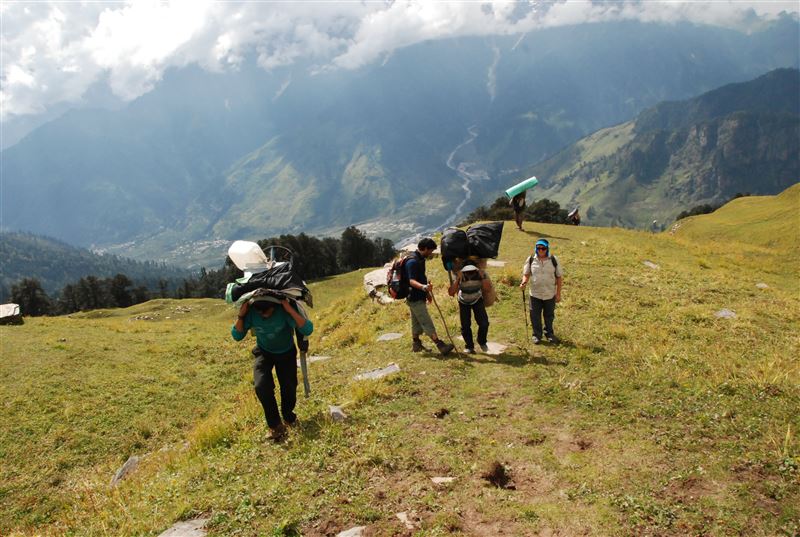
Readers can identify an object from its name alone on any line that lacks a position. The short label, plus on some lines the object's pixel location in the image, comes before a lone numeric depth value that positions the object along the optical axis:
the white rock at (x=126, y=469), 11.60
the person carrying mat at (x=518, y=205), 32.88
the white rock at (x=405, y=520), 6.48
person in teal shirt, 9.51
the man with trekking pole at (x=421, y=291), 12.91
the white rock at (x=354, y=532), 6.40
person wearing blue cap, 13.88
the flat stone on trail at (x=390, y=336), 17.06
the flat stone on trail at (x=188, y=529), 6.78
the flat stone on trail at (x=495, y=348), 13.84
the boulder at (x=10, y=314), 29.31
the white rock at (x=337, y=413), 10.01
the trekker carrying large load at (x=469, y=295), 13.07
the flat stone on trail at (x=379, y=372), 12.77
